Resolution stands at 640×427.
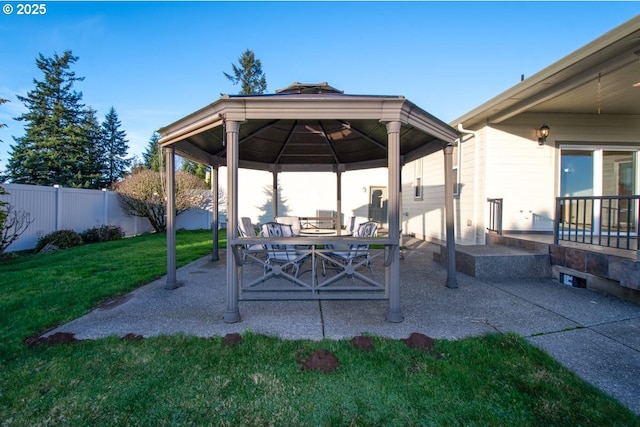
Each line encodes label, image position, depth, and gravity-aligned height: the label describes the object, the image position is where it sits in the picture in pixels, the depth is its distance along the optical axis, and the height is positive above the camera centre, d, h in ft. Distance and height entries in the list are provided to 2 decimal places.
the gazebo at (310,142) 11.38 +3.67
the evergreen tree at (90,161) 74.98 +12.01
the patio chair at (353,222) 23.16 -1.26
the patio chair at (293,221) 22.68 -1.20
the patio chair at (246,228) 18.16 -1.40
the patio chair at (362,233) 16.55 -1.51
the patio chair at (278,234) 16.74 -1.67
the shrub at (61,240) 28.17 -3.22
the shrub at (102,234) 34.22 -3.23
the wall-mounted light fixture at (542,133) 21.57 +5.29
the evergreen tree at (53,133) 69.05 +17.97
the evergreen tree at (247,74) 80.94 +36.09
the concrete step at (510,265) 17.74 -3.49
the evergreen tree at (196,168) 102.12 +13.22
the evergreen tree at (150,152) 120.67 +22.09
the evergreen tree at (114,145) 100.01 +21.23
